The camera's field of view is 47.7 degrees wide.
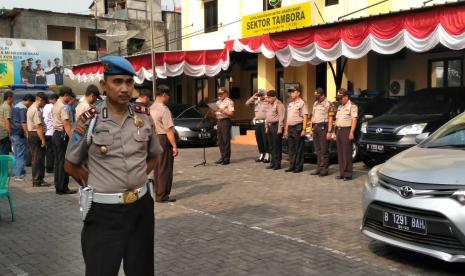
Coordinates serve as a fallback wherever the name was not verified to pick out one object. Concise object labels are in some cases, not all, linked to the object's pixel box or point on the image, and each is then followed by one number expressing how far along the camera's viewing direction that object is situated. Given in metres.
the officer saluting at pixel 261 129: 12.98
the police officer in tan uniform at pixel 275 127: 12.01
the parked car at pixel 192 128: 17.39
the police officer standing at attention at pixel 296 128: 11.31
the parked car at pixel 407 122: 10.35
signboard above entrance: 17.44
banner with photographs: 29.56
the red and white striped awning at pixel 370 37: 10.23
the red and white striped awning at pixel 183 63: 17.45
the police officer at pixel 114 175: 3.11
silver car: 4.38
